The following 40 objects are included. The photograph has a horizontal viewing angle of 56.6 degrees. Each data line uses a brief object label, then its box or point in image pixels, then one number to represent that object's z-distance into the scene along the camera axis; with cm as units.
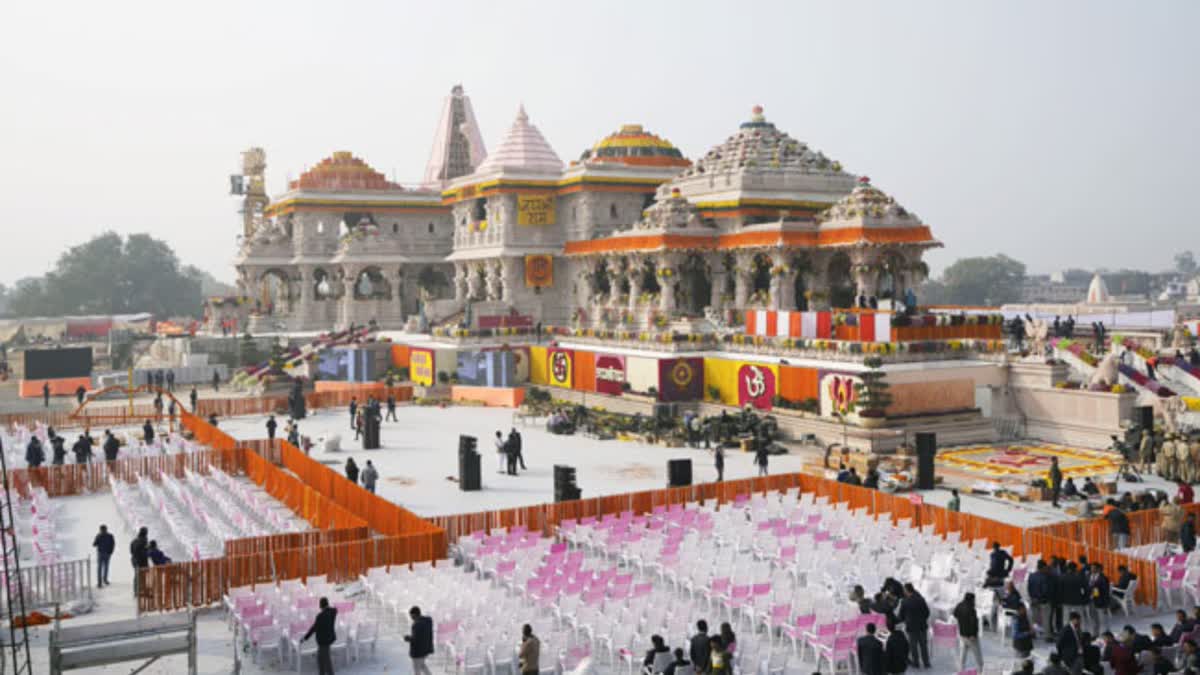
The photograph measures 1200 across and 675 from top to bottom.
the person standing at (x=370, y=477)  2706
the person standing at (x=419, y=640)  1470
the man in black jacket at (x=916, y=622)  1533
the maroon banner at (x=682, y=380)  4244
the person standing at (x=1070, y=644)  1427
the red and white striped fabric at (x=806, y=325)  3828
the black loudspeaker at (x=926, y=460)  2794
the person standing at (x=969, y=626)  1503
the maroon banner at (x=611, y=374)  4484
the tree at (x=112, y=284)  13188
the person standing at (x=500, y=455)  3111
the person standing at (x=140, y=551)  1900
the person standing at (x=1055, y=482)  2594
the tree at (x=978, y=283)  14375
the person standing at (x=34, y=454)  3142
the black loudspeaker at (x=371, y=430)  3550
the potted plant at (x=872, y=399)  3491
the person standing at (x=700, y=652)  1415
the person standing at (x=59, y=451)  3192
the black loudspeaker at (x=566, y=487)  2522
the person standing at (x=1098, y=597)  1672
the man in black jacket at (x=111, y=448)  3128
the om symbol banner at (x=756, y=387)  3938
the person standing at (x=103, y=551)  1995
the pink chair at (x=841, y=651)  1530
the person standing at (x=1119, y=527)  2014
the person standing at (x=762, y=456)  2969
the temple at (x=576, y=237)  5031
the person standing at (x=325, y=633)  1520
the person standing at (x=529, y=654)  1456
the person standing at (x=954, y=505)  2280
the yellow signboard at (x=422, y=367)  5109
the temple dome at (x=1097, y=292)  8050
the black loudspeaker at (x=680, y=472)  2686
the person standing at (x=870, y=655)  1420
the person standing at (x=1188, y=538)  1969
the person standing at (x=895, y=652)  1430
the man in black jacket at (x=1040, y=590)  1644
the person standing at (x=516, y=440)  3042
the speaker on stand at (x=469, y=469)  2859
